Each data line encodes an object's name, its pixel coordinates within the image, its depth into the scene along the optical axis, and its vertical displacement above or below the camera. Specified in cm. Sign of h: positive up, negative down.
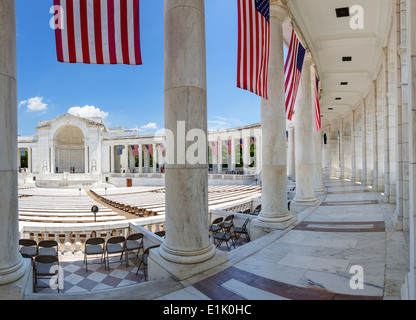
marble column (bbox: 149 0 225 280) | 691 +57
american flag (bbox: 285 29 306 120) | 1377 +482
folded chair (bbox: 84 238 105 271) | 1056 -365
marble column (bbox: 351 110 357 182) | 3647 +74
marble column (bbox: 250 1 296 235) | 1159 +68
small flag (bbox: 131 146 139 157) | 8575 +444
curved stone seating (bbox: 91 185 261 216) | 2068 -403
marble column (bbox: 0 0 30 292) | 605 +9
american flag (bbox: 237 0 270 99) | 902 +447
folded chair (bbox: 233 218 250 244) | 1286 -358
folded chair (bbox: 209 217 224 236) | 1271 -338
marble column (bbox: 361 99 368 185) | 3009 +158
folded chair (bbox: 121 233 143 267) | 1106 -369
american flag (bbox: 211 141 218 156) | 6812 +338
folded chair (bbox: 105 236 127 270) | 1075 -368
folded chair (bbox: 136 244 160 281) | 972 -378
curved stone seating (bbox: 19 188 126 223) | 1598 -369
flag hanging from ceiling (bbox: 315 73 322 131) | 2022 +364
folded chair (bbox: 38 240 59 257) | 1097 -361
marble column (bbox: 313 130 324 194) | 2392 -34
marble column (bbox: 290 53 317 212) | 1706 +74
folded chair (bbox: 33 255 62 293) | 864 -378
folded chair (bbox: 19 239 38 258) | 1096 -373
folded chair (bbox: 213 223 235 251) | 1167 -369
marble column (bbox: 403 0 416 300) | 459 +66
